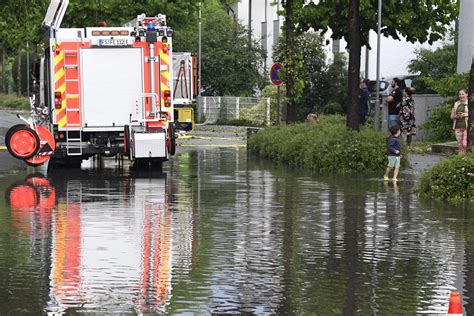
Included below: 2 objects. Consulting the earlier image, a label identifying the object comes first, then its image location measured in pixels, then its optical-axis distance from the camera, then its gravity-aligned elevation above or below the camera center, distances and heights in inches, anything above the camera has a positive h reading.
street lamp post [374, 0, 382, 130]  1245.0 -29.5
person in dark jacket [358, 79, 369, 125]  1310.3 -59.1
